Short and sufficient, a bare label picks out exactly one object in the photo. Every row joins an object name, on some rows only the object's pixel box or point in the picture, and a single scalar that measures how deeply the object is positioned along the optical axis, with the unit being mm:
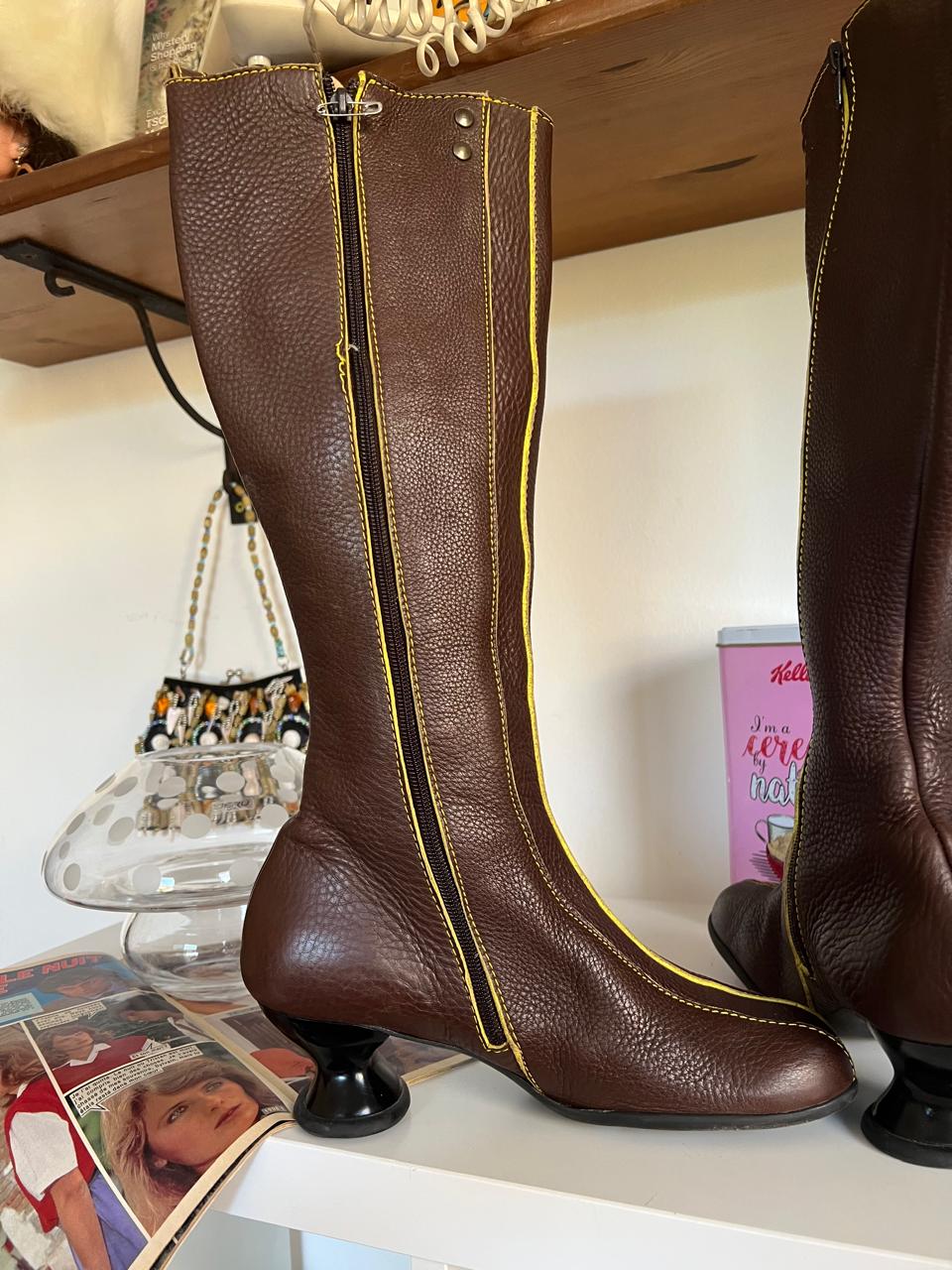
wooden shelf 547
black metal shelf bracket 790
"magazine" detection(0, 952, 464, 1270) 405
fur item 685
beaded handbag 941
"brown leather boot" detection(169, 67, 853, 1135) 428
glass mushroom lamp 646
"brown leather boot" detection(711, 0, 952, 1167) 379
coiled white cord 538
